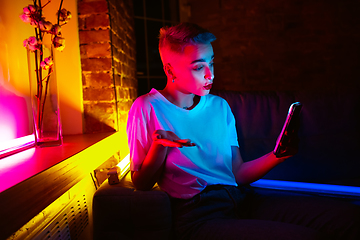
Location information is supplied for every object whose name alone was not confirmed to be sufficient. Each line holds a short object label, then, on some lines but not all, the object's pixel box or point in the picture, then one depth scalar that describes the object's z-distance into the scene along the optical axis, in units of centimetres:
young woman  101
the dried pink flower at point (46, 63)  132
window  299
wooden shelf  69
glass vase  134
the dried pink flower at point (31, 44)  126
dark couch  165
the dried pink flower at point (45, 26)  130
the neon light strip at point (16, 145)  121
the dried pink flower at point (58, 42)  137
